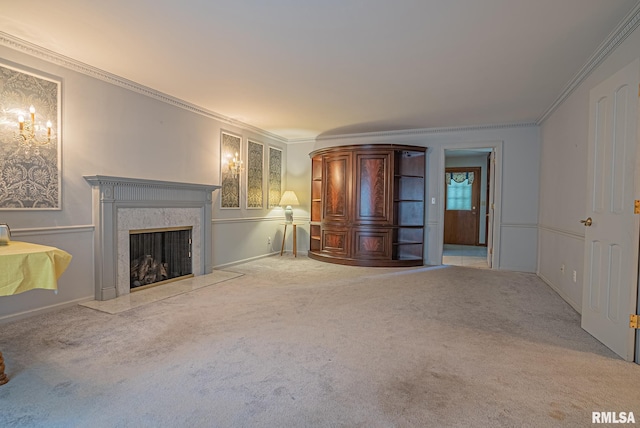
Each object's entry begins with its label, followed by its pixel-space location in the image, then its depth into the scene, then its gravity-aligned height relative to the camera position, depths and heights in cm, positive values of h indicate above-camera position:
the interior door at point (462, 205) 904 +12
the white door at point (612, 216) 225 -3
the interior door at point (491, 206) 570 +7
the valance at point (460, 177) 908 +93
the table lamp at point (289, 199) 658 +16
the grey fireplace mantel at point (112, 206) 350 -1
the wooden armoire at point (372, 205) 580 +6
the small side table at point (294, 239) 666 -67
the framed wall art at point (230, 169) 533 +63
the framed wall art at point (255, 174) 596 +61
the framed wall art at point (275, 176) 662 +64
